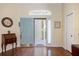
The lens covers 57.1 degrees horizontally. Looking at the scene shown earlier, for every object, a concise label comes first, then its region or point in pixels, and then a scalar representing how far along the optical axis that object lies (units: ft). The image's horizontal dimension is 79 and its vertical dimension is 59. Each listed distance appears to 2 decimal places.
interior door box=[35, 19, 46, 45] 7.26
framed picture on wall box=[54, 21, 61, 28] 7.30
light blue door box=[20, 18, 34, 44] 7.36
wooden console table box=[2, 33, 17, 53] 7.56
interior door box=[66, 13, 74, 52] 6.39
